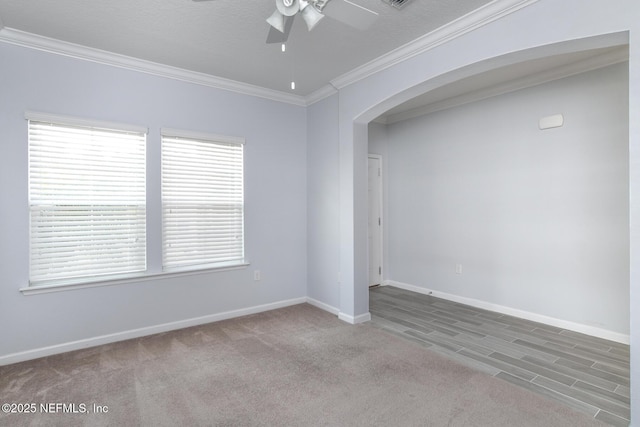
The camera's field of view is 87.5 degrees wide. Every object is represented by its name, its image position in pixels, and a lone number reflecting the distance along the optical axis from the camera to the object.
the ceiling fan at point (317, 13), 1.86
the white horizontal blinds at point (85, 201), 3.04
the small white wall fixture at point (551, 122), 3.69
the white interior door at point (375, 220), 5.60
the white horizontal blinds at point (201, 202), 3.70
